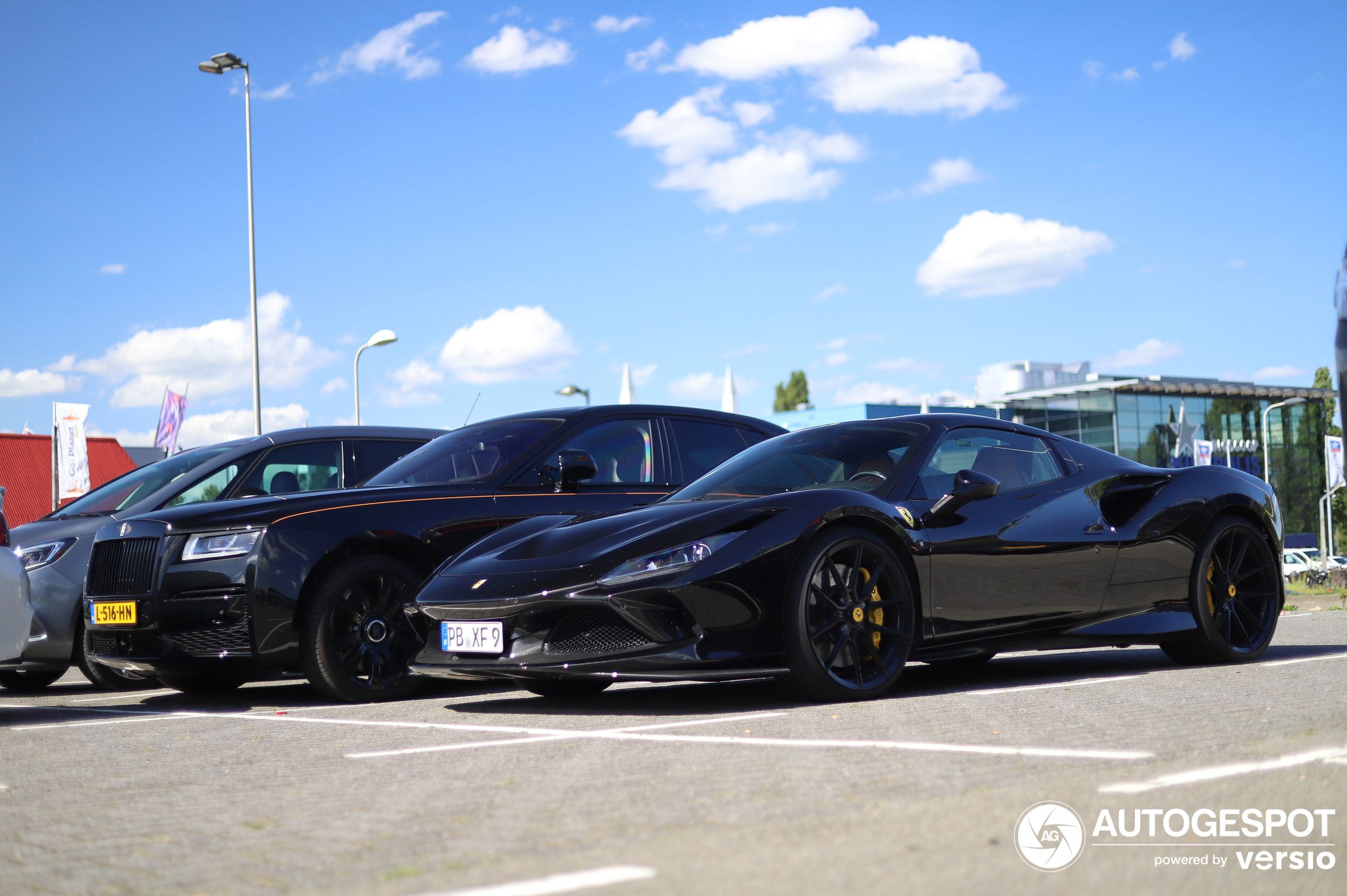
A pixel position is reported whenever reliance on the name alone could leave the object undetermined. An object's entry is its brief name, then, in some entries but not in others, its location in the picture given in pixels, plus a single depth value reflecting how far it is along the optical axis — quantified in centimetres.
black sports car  533
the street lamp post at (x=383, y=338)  2664
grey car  823
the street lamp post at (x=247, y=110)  2300
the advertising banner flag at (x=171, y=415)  2592
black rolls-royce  656
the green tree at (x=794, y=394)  9094
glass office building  6438
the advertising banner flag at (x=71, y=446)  2239
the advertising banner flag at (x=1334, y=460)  2934
